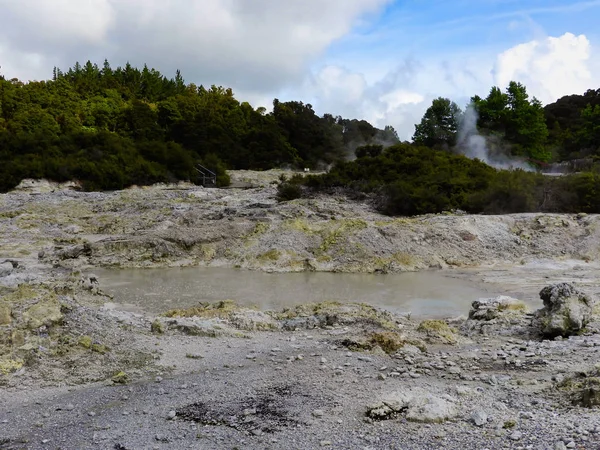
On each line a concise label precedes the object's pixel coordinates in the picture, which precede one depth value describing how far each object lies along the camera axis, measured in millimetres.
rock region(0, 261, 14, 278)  12401
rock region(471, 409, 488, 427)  5193
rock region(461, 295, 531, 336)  9031
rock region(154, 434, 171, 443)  5074
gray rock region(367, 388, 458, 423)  5344
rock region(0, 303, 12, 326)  7785
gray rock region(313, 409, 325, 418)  5570
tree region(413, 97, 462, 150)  44000
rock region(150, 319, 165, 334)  8766
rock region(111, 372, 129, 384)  6629
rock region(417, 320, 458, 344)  8469
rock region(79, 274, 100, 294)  11961
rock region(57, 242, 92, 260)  16203
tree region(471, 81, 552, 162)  41781
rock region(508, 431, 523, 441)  4801
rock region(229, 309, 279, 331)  9328
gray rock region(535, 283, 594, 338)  8477
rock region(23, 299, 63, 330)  7766
